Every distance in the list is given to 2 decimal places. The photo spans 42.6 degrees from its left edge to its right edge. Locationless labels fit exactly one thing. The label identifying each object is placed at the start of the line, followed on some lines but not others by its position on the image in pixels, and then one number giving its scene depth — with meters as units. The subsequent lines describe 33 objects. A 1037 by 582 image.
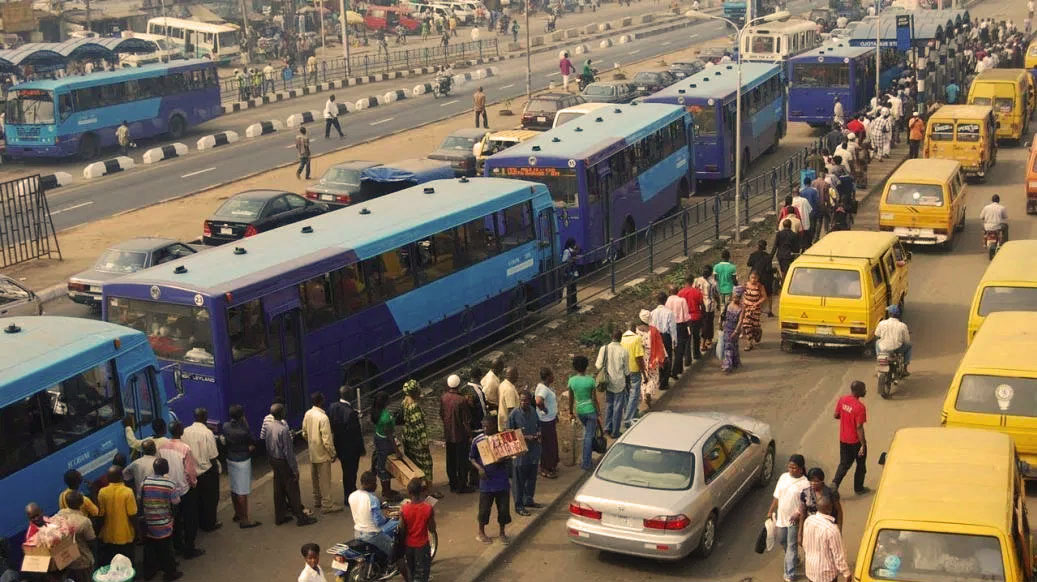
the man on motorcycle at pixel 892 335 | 19.48
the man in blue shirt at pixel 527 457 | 15.17
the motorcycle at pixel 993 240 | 27.33
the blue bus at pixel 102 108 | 44.28
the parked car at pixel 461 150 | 36.50
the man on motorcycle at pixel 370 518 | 13.16
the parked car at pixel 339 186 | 32.06
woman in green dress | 15.68
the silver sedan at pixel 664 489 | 13.78
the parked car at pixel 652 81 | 49.19
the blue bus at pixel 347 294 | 17.17
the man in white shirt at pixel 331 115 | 47.31
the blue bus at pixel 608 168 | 26.64
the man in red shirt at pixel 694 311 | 21.06
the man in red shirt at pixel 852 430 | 15.62
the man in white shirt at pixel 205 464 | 14.95
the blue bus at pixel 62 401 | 13.72
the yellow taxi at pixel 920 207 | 27.88
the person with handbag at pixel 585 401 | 16.55
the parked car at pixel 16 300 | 23.41
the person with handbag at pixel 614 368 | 17.61
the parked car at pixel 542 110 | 42.53
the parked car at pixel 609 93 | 47.25
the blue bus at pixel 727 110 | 35.25
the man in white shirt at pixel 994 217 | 27.08
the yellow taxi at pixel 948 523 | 11.43
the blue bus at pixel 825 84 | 43.44
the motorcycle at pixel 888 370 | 19.55
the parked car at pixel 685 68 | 53.93
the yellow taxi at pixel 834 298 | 21.17
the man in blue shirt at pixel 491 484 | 14.52
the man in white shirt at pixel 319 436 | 15.57
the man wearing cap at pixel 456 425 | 16.03
